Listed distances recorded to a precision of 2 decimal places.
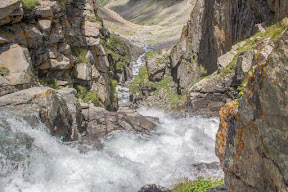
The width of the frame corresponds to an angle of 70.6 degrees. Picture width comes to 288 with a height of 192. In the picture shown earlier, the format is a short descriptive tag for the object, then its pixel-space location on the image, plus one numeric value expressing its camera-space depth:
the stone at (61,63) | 12.45
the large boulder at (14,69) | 8.94
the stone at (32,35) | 11.00
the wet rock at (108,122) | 11.05
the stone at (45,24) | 11.59
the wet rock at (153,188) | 5.80
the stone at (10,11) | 9.59
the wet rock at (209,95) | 13.62
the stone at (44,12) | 11.38
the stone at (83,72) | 14.05
